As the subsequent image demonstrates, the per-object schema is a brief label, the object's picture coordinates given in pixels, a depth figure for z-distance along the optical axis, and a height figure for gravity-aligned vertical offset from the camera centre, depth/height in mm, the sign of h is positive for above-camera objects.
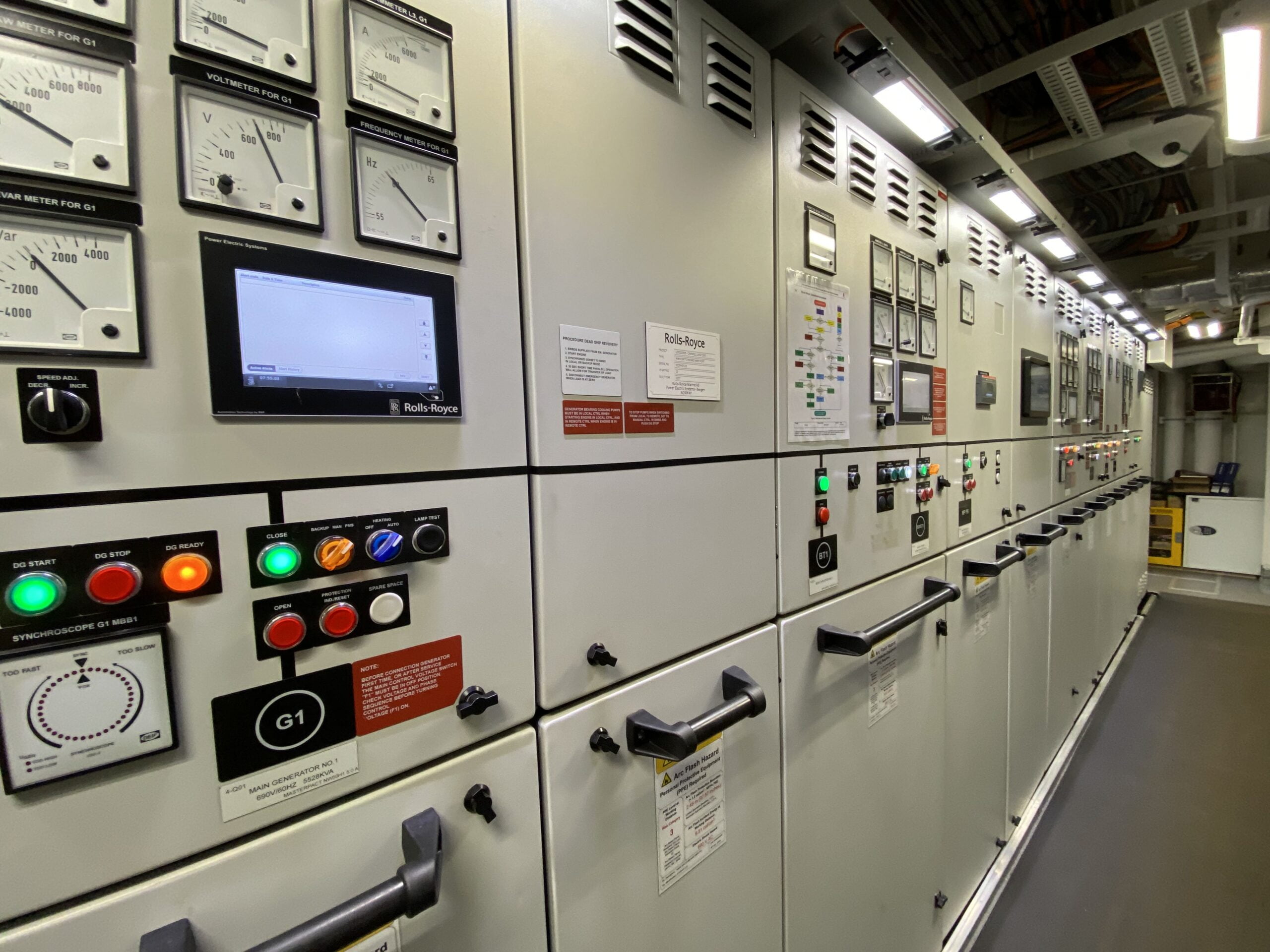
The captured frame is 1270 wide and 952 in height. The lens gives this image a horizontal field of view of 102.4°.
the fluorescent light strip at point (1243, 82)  1298 +983
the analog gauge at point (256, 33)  509 +441
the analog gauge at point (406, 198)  604 +315
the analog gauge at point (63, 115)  437 +308
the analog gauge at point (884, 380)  1402 +167
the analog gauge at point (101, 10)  450 +406
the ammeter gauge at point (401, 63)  599 +478
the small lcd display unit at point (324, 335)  530 +137
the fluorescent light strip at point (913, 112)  1246 +849
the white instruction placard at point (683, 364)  896 +150
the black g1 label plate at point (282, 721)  535 -294
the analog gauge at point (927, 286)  1598 +486
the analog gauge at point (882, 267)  1403 +486
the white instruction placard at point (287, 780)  539 -363
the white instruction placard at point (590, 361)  785 +136
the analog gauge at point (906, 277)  1509 +487
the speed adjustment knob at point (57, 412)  434 +43
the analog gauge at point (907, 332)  1521 +326
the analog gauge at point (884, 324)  1411 +326
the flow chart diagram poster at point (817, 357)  1174 +203
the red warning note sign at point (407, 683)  617 -291
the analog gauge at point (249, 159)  511 +312
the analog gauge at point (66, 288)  440 +155
